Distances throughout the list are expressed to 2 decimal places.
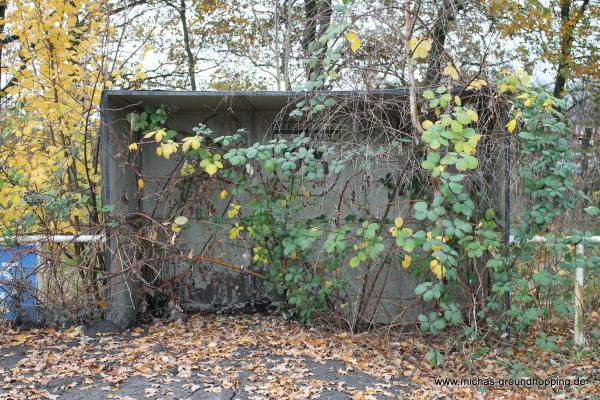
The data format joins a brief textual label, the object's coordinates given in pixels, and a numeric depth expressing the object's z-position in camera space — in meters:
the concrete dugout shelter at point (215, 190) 6.59
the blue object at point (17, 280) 6.55
